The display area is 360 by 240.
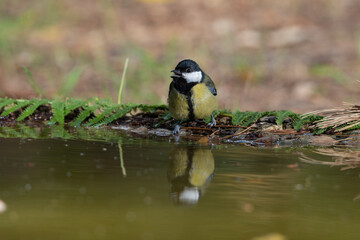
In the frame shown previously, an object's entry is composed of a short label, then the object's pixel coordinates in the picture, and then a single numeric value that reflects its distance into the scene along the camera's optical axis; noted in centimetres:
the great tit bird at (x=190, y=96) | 987
